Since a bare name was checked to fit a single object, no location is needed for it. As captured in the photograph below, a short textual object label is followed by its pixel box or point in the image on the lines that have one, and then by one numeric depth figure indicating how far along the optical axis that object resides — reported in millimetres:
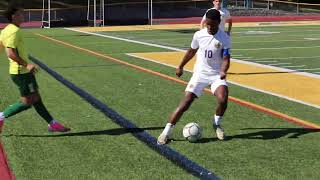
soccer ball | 7332
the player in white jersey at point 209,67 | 7340
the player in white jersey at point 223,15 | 11331
